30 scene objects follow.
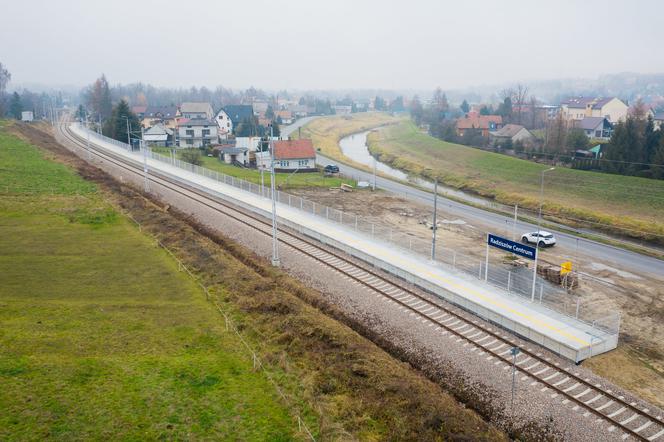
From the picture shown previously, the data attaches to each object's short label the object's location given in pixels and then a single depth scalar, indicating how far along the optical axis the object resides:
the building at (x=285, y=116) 156.25
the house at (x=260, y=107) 175.57
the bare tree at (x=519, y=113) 110.41
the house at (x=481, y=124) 101.19
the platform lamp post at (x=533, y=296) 22.84
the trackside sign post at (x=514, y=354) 15.68
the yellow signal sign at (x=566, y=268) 25.00
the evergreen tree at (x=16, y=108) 123.86
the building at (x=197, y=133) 89.25
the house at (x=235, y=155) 72.75
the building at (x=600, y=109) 109.62
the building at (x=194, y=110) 119.88
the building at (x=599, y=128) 85.50
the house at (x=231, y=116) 109.62
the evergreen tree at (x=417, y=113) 153.18
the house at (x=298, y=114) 182.06
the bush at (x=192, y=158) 68.06
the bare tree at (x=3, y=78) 167.38
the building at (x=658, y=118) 98.75
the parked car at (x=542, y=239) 35.84
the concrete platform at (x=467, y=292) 19.56
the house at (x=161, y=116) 118.25
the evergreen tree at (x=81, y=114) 132.04
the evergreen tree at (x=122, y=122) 85.69
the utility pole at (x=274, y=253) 28.55
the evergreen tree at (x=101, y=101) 121.31
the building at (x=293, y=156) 66.62
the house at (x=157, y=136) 87.31
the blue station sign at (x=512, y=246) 23.42
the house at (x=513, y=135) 85.88
